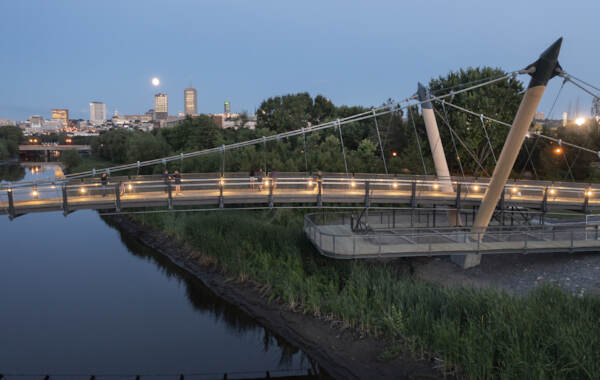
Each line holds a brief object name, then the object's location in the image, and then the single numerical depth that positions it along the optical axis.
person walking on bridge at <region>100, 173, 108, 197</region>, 18.05
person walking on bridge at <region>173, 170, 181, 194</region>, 19.09
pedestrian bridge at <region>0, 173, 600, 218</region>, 17.17
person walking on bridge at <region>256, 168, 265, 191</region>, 20.41
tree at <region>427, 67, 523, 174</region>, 36.38
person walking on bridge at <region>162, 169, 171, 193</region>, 18.19
